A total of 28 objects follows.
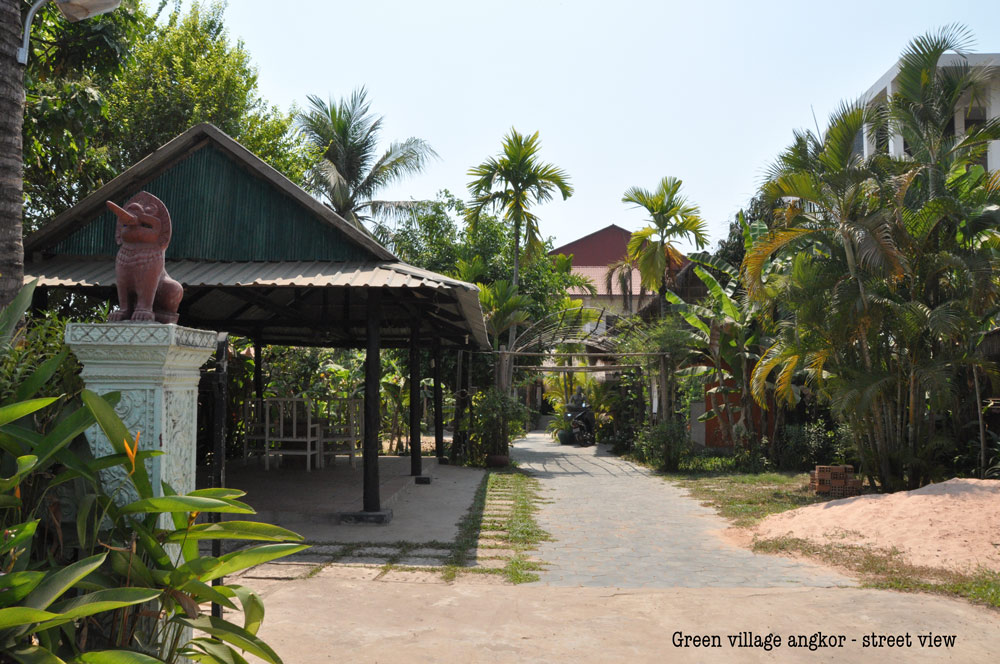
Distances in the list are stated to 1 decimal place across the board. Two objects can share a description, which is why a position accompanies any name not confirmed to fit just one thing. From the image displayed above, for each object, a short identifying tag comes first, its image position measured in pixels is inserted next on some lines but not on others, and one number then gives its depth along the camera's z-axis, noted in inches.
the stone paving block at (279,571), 240.7
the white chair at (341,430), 472.9
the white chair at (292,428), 446.0
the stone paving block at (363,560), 260.4
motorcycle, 859.4
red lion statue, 138.3
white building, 765.3
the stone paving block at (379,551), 273.1
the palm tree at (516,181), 707.4
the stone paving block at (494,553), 274.2
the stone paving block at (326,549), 275.4
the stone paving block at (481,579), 234.4
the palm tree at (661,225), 689.6
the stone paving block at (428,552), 274.1
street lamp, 213.8
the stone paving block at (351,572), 240.2
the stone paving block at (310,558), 262.8
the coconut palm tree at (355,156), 1003.9
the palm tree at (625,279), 968.0
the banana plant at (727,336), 584.4
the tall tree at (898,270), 379.9
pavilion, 323.9
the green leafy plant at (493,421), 581.0
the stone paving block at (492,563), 257.0
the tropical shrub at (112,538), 101.5
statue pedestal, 121.0
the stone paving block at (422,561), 258.4
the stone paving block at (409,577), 236.5
